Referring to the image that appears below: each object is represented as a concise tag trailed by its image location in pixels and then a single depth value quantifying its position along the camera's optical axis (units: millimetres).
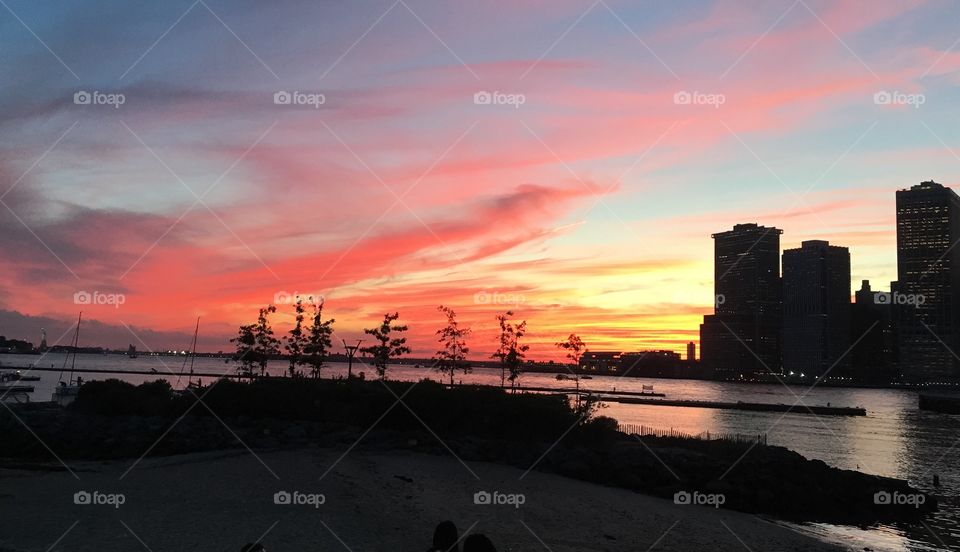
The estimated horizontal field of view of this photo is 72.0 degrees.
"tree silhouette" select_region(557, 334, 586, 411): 79000
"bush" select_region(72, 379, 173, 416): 41156
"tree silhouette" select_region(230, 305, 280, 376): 63719
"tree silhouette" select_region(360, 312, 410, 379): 63812
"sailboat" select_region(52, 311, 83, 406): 62244
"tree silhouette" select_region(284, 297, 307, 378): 64625
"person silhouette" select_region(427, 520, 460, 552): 10626
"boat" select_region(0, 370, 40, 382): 112312
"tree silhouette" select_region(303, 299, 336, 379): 61688
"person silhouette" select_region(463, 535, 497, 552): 9055
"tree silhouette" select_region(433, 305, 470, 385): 71750
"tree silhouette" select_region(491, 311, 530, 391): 72925
